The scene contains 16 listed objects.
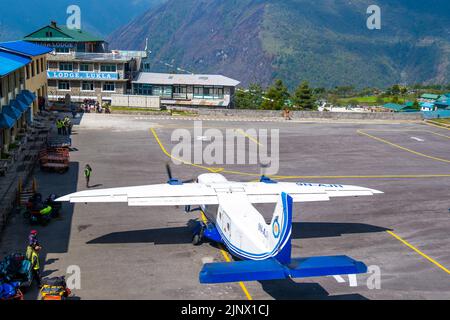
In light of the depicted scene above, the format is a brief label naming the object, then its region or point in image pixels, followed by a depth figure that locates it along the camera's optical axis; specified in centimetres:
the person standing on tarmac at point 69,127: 6956
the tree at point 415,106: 15976
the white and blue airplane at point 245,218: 2314
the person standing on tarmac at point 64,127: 6912
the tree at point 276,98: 11912
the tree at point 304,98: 13050
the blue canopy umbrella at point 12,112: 5350
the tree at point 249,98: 15662
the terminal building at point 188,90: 10738
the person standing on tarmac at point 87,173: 4528
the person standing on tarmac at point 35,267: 2653
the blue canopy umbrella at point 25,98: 6233
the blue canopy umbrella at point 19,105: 5800
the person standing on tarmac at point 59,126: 6875
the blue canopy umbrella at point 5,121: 4953
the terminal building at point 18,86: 5350
